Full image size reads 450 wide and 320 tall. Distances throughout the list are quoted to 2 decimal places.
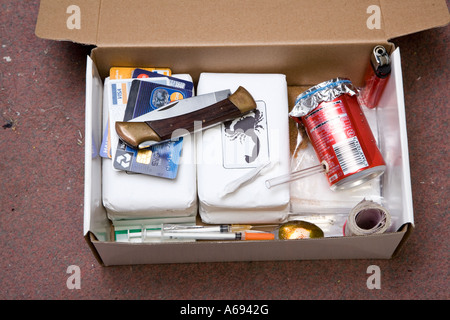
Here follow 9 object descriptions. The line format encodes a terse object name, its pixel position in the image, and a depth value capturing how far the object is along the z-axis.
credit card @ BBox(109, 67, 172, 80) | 0.82
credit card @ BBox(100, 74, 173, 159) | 0.79
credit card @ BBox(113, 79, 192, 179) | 0.77
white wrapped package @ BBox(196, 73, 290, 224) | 0.77
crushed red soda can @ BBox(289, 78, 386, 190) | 0.77
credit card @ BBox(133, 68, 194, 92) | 0.81
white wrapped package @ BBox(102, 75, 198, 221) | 0.77
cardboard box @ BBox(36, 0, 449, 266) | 0.77
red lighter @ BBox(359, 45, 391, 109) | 0.78
